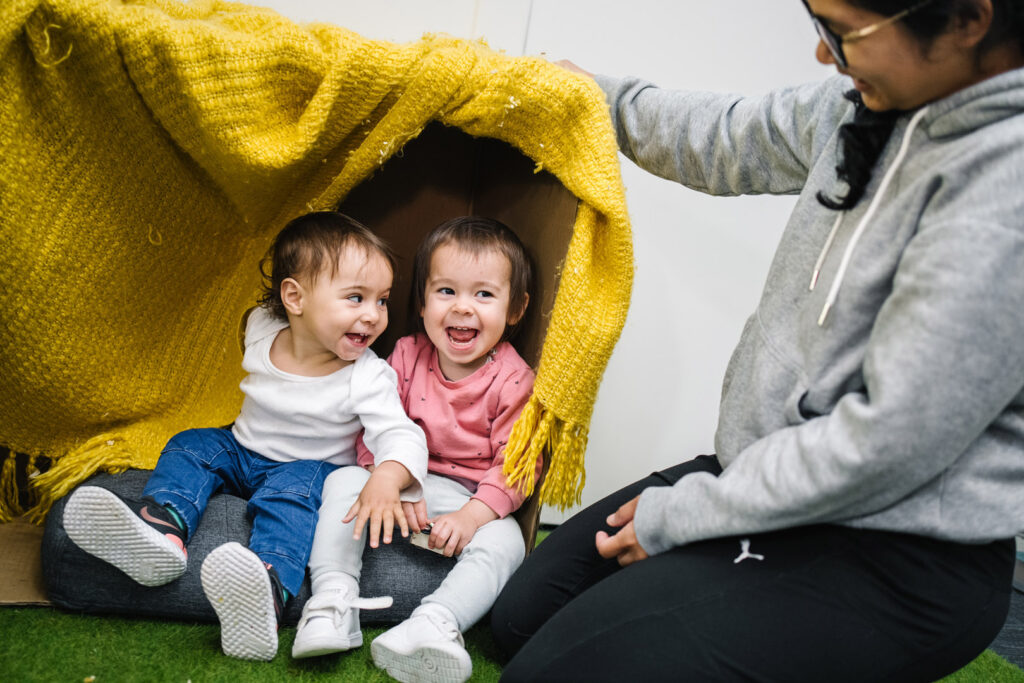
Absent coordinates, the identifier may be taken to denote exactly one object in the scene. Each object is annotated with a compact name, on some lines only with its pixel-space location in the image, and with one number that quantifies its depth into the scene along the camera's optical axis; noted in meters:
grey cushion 0.94
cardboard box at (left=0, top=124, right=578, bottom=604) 1.19
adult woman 0.60
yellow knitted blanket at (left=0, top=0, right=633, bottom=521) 0.90
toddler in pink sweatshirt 1.00
